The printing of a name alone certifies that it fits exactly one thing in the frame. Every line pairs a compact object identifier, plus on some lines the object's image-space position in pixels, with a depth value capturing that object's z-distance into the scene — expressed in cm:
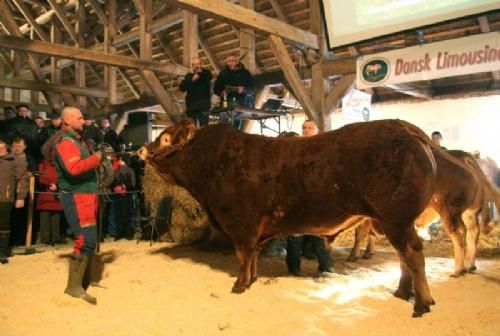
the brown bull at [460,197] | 426
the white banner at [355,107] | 665
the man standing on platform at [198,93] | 672
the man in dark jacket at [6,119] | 678
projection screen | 530
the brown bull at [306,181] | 325
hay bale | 610
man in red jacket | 356
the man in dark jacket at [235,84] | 653
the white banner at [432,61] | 518
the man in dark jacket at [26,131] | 646
